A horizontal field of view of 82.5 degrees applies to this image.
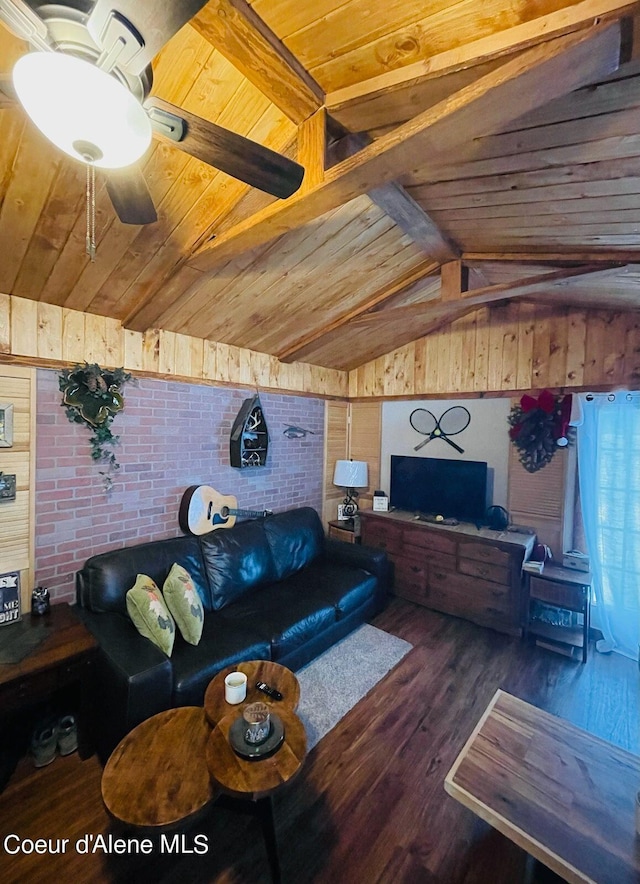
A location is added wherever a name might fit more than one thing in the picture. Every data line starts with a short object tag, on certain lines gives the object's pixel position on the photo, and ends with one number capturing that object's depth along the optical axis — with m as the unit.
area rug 2.21
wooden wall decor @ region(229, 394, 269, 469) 3.23
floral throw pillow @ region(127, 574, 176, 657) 2.02
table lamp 4.25
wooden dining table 1.13
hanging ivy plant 2.33
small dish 1.38
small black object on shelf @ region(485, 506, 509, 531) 3.41
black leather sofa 1.81
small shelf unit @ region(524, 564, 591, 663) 2.81
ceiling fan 0.75
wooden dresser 3.09
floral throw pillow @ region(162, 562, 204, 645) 2.18
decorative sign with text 2.02
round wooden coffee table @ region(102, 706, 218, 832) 1.20
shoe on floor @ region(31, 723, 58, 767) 1.86
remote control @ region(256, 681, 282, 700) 1.69
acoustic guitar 2.98
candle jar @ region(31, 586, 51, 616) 2.13
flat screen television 3.54
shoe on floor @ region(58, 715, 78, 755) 1.93
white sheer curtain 2.85
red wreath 3.16
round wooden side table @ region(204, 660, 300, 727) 1.62
